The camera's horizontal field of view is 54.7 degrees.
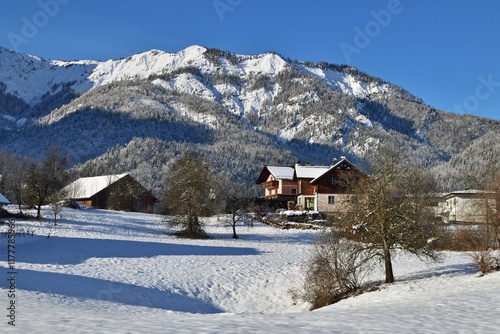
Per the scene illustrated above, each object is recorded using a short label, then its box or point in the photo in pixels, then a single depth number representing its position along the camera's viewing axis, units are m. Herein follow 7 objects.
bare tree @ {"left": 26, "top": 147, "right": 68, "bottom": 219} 52.62
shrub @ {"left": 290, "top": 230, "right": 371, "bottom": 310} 24.97
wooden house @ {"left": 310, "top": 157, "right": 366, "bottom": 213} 75.38
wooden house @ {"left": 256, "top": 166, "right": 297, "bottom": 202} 87.31
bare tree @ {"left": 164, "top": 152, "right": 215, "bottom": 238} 48.47
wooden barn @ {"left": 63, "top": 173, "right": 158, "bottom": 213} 83.75
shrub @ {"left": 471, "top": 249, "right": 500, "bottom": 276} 25.89
